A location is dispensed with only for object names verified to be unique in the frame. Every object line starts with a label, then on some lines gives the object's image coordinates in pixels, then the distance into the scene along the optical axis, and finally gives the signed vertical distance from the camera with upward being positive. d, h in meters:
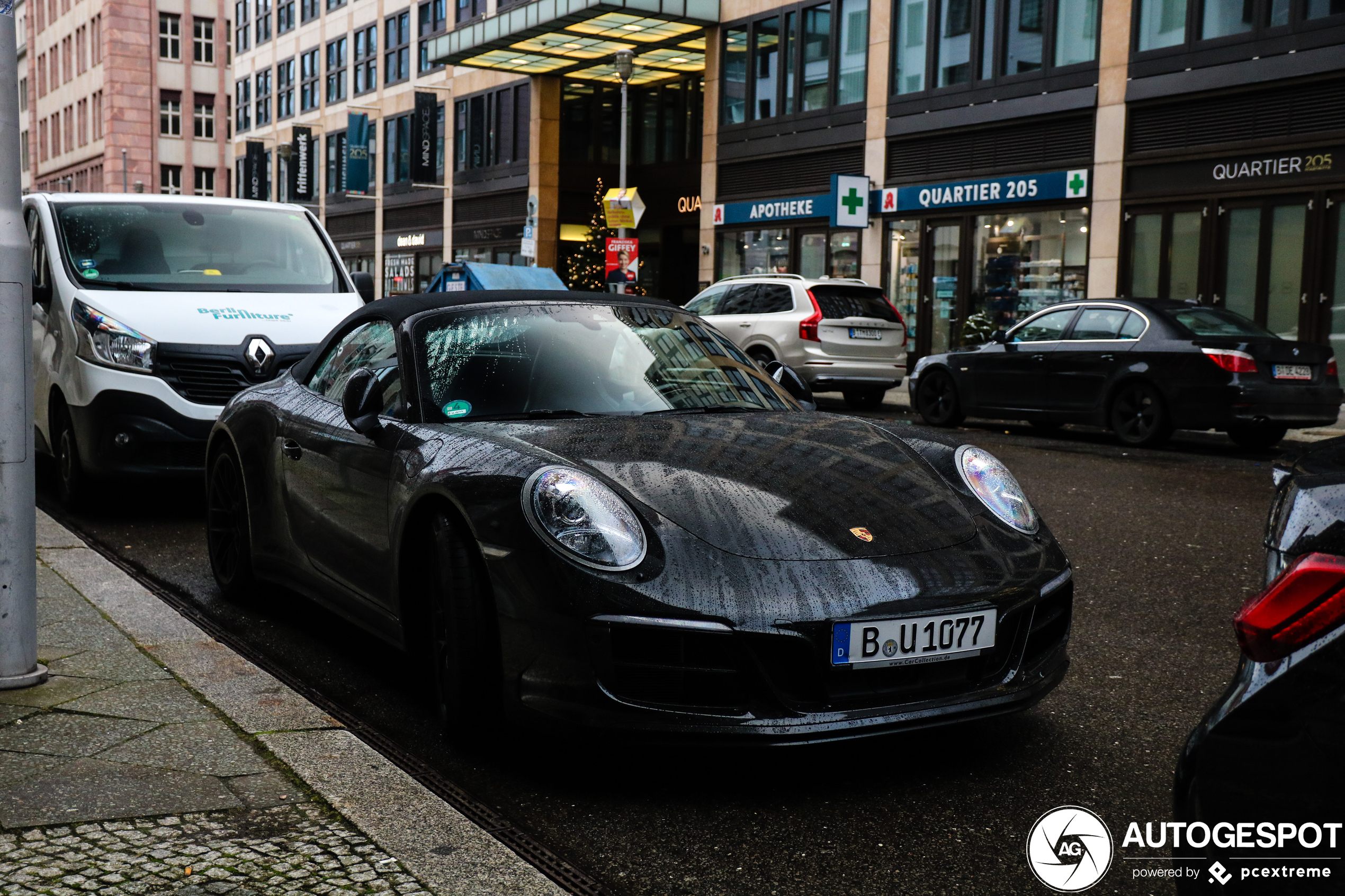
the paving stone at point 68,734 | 3.64 -1.19
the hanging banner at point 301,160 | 52.44 +4.80
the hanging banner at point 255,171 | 56.19 +4.70
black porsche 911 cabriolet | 3.34 -0.62
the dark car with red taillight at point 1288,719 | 1.80 -0.53
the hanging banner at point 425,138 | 42.66 +4.69
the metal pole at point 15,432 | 4.11 -0.44
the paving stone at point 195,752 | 3.52 -1.18
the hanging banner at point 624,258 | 26.84 +0.77
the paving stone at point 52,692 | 4.05 -1.19
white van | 7.57 -0.15
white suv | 18.36 -0.37
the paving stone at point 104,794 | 3.19 -1.18
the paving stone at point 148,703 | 3.94 -1.18
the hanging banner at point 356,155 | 46.69 +4.52
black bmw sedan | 12.78 -0.61
